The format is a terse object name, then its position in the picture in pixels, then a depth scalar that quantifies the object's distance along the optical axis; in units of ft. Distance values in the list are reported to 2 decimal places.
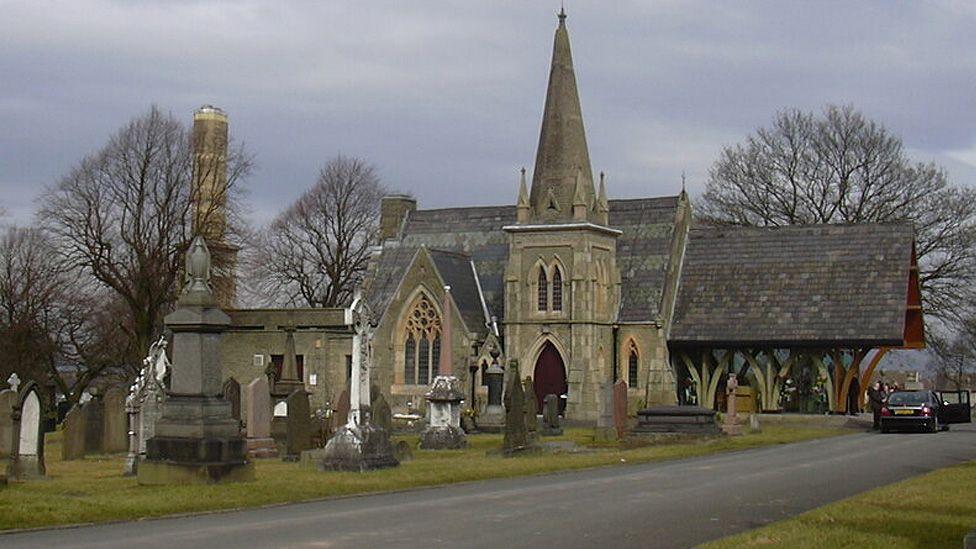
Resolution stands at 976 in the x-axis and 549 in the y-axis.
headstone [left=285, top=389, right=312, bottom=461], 88.53
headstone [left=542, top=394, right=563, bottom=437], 129.80
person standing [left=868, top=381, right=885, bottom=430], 138.21
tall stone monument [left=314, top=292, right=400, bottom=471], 73.97
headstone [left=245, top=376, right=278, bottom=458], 87.35
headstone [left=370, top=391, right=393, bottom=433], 96.48
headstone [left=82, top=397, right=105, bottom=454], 97.30
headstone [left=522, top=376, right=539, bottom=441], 99.44
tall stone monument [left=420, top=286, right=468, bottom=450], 103.41
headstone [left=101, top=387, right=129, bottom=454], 99.25
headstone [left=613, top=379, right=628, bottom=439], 121.70
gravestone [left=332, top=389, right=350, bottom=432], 94.55
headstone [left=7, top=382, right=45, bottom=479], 69.46
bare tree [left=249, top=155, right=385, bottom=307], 231.09
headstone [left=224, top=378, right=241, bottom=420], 105.60
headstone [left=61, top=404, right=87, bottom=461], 94.12
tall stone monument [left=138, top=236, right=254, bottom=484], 64.90
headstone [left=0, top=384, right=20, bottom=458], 89.35
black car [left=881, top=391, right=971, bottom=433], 127.85
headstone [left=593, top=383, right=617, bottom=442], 119.55
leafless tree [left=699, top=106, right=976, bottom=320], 183.83
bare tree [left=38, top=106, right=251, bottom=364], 174.29
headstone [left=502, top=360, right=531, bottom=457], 92.07
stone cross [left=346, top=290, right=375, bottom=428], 75.31
